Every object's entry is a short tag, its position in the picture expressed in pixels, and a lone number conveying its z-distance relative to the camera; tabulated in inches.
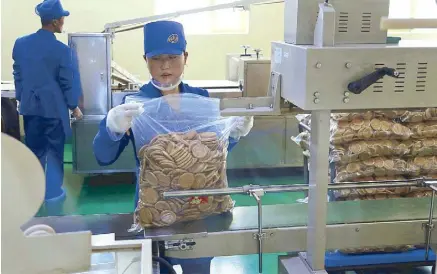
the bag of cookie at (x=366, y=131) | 71.8
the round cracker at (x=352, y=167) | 71.3
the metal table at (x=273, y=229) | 47.0
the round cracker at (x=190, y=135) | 50.3
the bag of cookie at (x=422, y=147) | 73.1
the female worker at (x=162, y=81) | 53.1
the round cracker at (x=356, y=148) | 71.3
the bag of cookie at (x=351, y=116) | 73.0
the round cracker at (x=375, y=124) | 72.6
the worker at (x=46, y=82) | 110.6
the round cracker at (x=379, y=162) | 71.4
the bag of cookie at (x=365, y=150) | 71.5
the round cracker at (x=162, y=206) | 49.5
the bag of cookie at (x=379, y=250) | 63.8
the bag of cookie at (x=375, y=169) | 71.3
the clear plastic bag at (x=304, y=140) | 83.5
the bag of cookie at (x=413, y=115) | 73.7
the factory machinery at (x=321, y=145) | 36.9
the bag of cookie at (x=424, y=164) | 72.5
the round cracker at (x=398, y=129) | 72.4
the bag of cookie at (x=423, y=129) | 73.8
